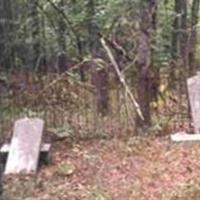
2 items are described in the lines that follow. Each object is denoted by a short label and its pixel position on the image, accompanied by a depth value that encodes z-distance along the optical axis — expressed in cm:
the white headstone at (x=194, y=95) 836
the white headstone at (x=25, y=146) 712
